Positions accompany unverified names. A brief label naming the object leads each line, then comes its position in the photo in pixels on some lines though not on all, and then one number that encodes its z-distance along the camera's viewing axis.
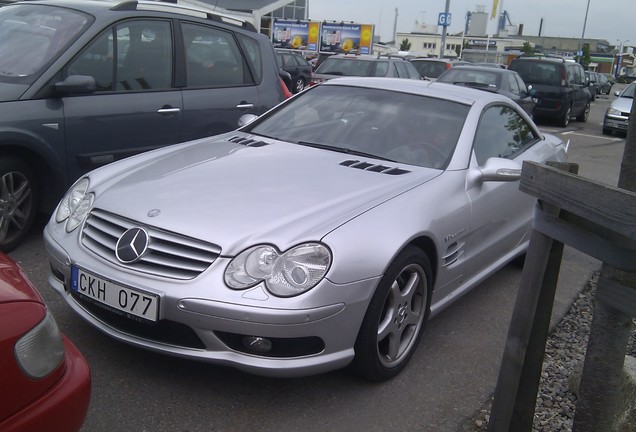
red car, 1.71
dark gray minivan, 4.29
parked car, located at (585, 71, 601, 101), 40.33
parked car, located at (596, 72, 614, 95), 44.77
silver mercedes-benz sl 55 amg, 2.63
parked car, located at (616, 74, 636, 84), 72.15
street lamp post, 79.38
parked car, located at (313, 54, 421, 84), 14.32
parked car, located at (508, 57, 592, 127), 16.81
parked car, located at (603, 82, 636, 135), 15.68
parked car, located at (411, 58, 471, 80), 18.97
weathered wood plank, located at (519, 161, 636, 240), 1.95
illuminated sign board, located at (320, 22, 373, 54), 39.44
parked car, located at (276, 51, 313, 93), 23.91
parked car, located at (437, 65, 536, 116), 13.41
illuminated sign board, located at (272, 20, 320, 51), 40.75
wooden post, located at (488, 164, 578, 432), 2.45
